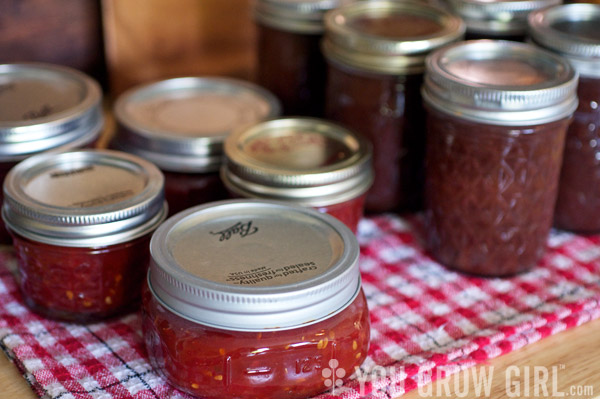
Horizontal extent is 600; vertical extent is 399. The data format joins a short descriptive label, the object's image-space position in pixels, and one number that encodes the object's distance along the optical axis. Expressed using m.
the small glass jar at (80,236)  0.78
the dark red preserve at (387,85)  0.96
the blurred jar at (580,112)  0.91
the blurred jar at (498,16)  1.01
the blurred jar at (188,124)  0.96
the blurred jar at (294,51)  1.10
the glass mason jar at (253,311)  0.67
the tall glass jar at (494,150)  0.83
